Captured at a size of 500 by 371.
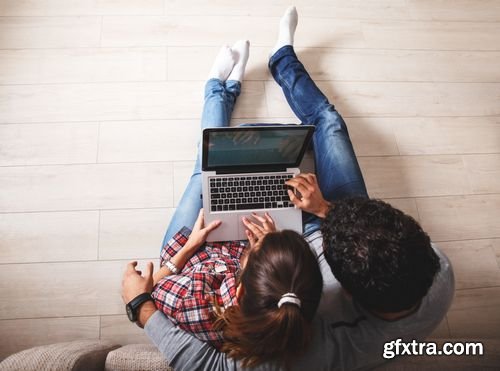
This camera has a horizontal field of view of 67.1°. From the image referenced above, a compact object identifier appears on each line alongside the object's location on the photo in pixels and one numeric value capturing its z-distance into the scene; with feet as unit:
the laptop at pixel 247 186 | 3.74
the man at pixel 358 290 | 2.44
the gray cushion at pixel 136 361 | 3.04
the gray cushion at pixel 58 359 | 2.74
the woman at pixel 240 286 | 2.41
